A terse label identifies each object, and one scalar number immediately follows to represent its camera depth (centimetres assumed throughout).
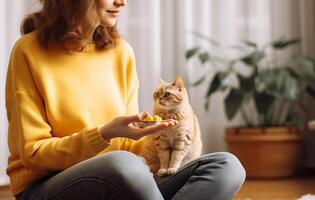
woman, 180
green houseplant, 375
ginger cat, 202
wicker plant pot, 377
